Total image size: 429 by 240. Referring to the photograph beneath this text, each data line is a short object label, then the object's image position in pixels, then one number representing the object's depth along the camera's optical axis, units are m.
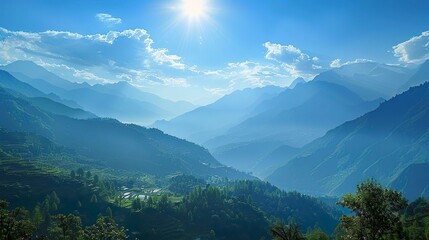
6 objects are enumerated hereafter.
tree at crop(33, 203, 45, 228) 187.86
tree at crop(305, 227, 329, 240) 140.91
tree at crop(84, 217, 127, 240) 100.50
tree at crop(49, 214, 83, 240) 102.81
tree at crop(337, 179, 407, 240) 53.91
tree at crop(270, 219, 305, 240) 55.91
